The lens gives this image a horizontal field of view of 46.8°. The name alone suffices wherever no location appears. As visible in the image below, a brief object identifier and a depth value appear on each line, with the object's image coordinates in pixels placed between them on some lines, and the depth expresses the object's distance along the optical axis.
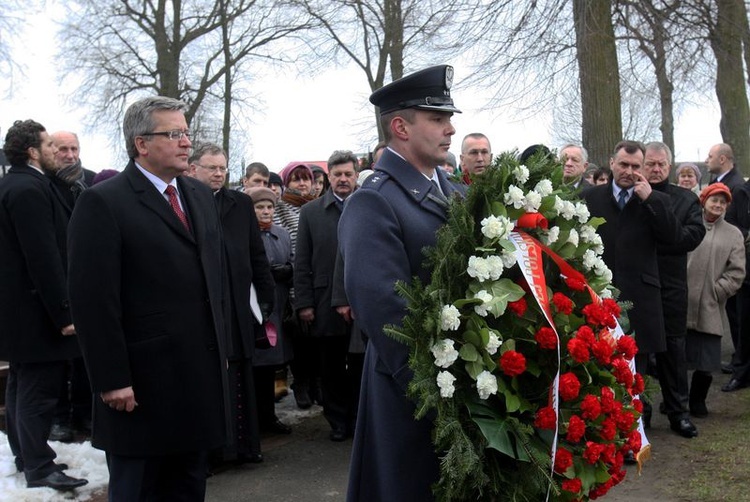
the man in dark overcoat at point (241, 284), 5.73
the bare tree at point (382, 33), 19.62
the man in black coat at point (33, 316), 5.22
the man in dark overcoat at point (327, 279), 6.71
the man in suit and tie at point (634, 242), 5.95
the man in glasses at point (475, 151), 6.24
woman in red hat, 6.96
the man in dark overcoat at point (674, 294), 6.43
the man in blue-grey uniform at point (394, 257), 2.94
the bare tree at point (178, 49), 20.80
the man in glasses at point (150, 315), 3.53
